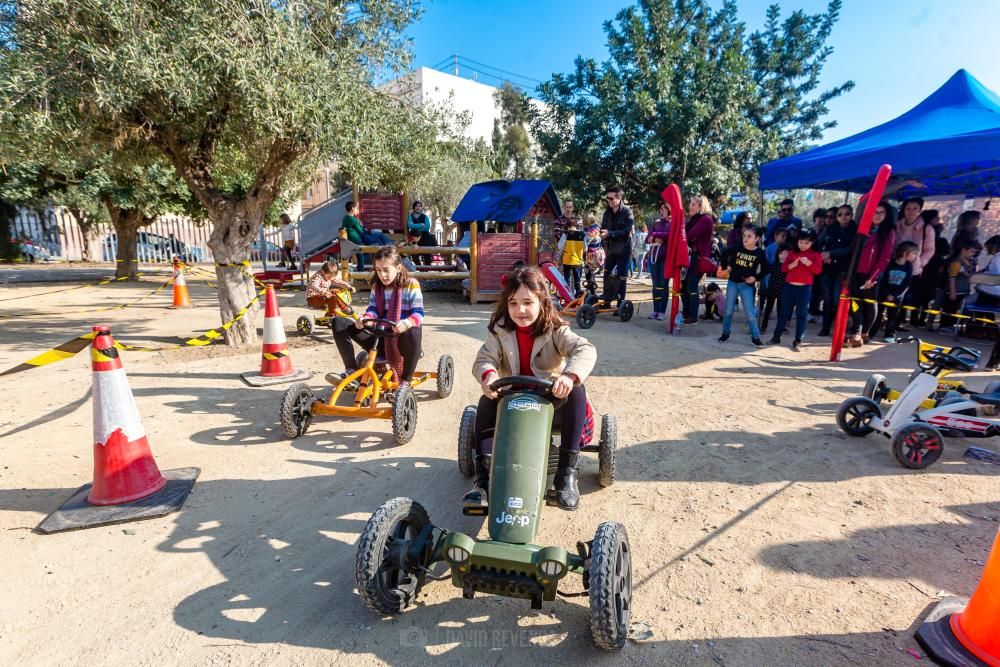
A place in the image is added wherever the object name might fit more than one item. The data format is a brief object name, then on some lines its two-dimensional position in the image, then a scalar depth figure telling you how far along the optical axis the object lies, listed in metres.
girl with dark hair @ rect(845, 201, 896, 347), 7.78
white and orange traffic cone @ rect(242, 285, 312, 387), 6.26
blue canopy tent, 6.40
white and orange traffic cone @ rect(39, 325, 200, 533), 3.40
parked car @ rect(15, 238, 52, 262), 25.22
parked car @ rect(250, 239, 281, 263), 29.62
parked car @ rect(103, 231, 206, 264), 28.05
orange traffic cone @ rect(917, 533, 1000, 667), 2.12
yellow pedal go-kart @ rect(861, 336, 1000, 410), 4.39
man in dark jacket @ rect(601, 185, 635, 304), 9.83
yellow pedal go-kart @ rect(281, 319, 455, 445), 4.50
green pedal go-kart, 2.19
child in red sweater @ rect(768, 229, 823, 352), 7.57
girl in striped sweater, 5.08
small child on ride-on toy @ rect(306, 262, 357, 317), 6.88
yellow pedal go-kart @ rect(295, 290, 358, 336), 6.80
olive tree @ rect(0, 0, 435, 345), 5.44
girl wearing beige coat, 3.13
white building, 51.50
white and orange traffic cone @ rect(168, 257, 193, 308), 12.21
